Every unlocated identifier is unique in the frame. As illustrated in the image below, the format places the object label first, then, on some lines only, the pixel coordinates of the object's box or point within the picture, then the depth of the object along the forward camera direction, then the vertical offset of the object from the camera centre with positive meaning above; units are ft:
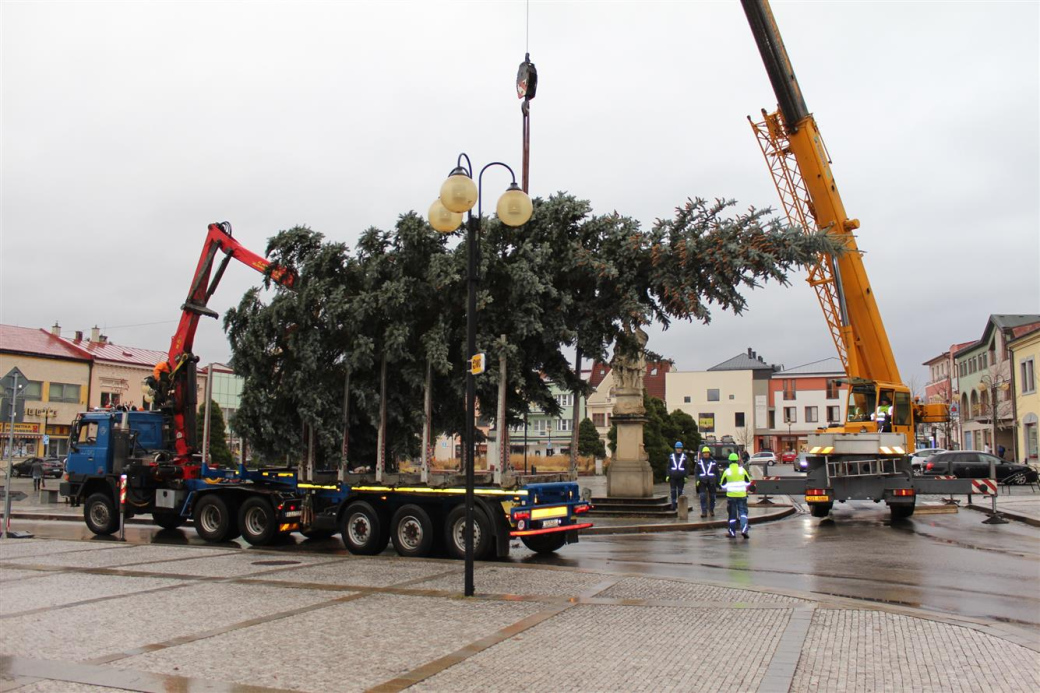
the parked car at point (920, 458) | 128.40 -4.64
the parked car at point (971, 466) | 115.85 -4.78
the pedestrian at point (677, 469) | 73.10 -3.35
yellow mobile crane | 65.72 +6.48
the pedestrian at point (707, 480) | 69.21 -4.08
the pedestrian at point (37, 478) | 111.94 -6.72
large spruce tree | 65.98 +9.80
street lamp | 32.76 +8.34
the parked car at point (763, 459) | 190.58 -6.85
